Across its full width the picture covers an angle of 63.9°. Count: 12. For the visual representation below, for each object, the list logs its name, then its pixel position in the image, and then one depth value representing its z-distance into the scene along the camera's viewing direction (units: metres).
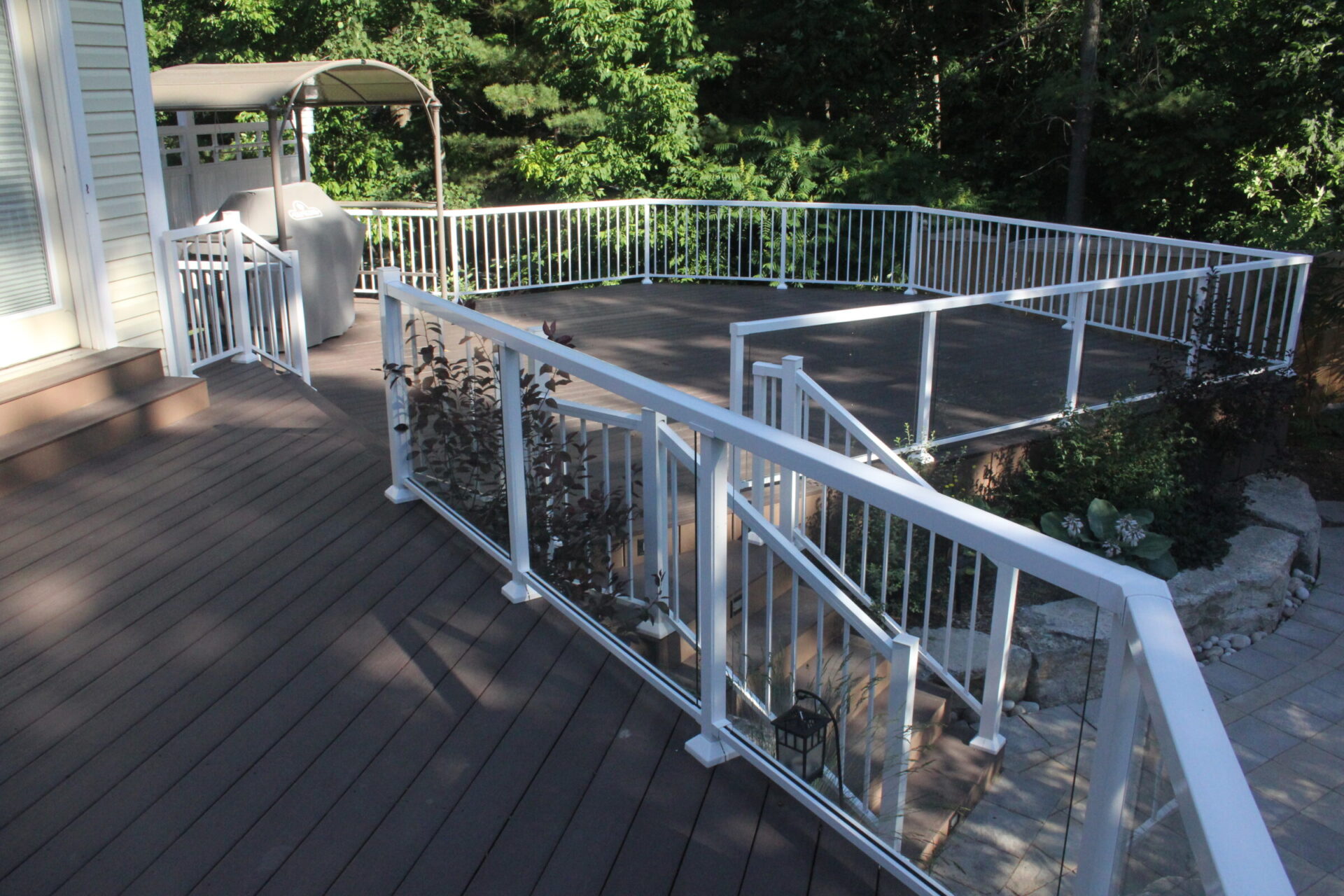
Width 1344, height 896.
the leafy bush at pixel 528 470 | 3.60
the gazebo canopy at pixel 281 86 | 8.62
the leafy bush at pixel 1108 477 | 6.25
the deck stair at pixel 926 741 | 3.47
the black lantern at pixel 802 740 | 2.51
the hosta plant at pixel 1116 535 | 5.96
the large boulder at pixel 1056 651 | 5.51
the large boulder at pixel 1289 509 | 6.98
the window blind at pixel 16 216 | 4.89
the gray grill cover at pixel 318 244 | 8.24
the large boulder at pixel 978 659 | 5.30
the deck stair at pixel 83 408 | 4.40
